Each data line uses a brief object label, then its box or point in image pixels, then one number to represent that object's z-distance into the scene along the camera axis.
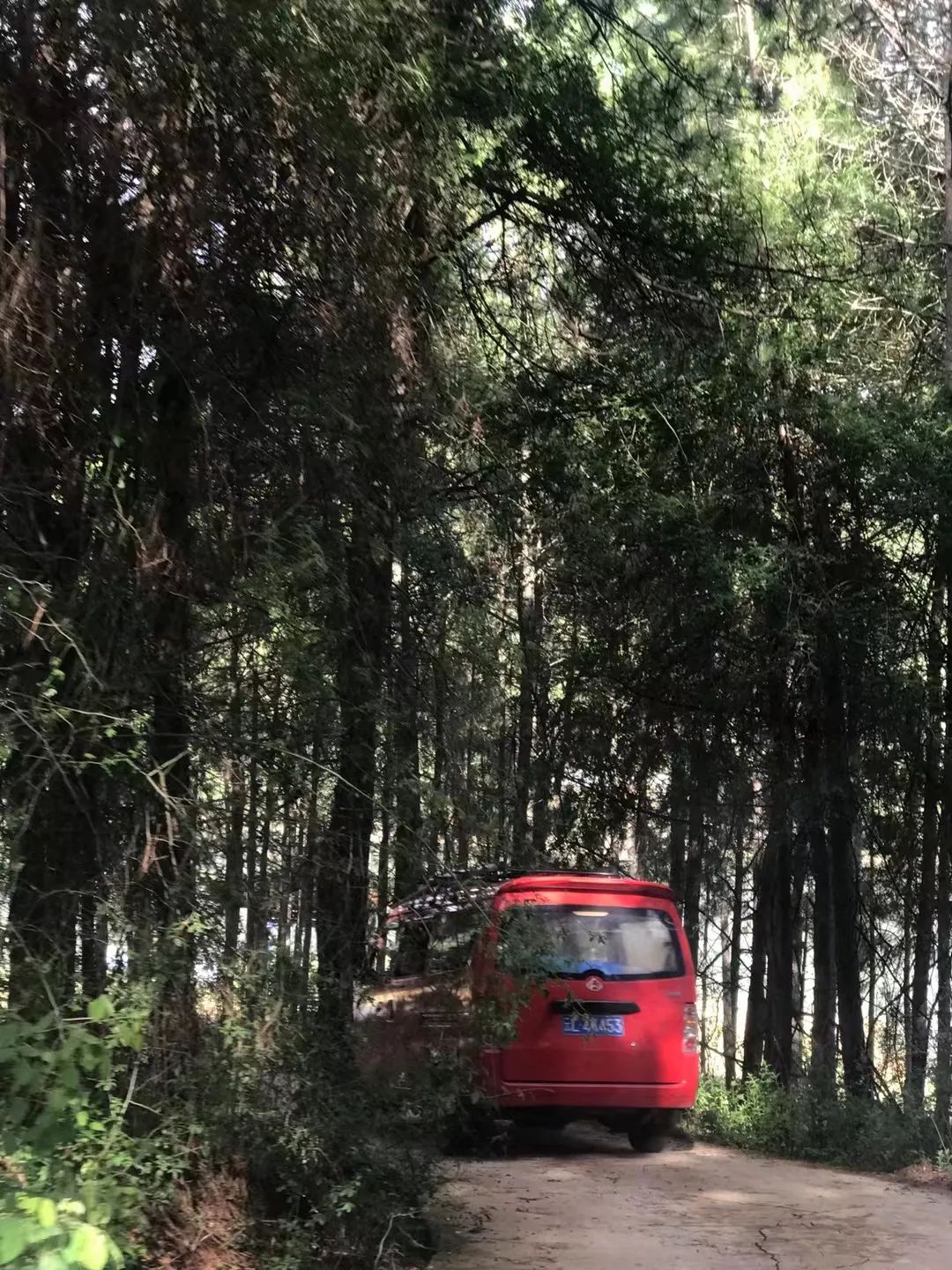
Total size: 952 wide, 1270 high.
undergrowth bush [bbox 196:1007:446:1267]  5.54
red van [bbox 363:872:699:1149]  8.95
